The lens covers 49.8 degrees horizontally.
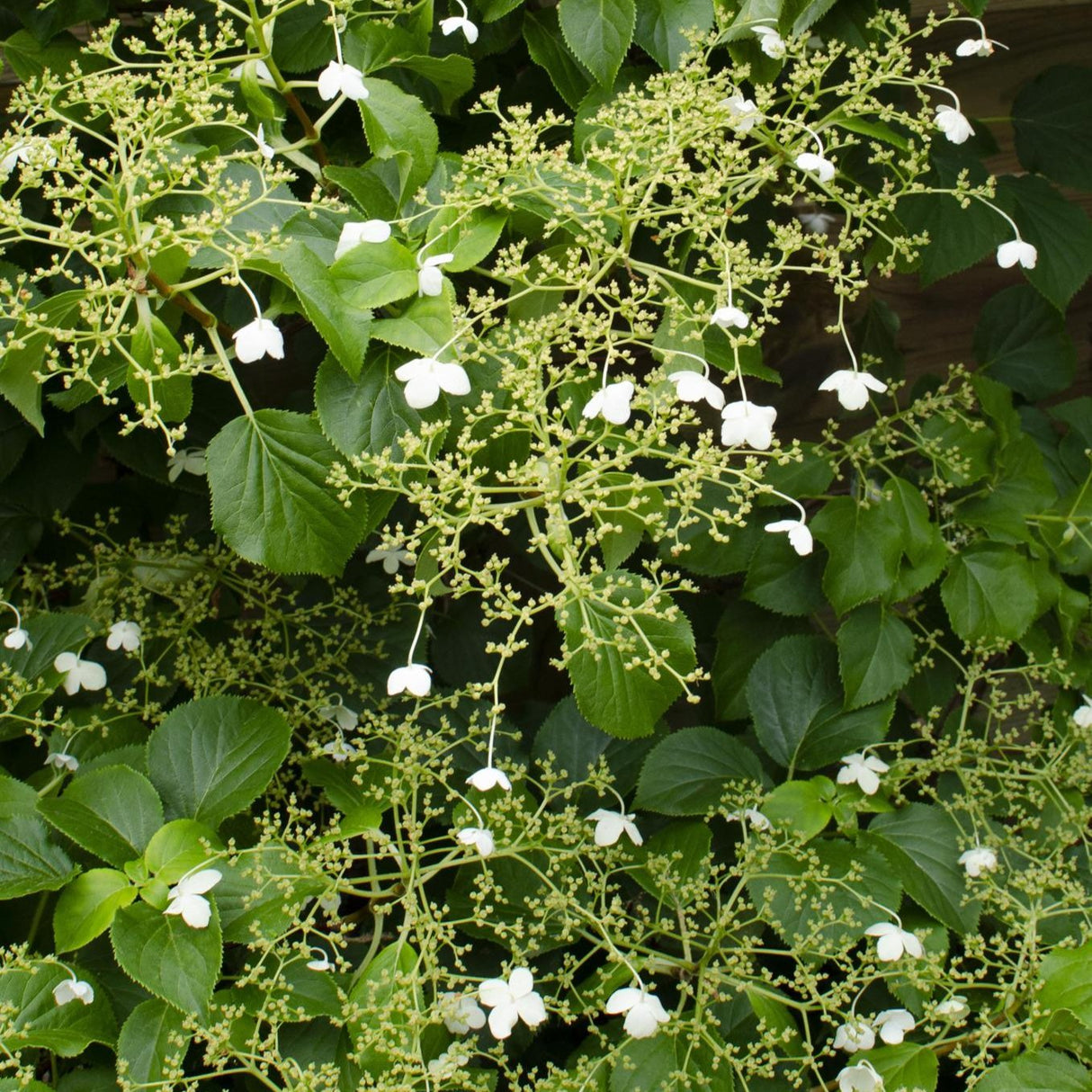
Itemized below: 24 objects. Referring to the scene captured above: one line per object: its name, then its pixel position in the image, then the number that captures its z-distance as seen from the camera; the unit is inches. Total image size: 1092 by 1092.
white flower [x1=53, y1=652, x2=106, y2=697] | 49.6
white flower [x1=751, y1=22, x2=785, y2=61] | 42.9
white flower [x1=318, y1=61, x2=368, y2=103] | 40.0
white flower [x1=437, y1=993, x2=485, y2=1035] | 40.9
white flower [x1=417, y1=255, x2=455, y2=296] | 38.6
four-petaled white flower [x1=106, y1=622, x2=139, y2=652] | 49.5
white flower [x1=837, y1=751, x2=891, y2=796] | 50.2
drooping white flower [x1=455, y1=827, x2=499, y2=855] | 41.3
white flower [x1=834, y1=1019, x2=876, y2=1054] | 42.6
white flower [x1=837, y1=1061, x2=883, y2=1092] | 42.7
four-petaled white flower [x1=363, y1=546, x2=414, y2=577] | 50.2
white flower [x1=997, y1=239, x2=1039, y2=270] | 46.9
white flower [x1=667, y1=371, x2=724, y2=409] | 37.7
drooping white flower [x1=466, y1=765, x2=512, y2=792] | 39.4
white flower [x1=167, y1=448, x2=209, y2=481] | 53.1
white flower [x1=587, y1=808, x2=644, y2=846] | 46.0
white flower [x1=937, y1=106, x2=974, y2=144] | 44.7
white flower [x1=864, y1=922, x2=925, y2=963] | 43.8
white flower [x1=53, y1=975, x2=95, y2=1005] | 41.1
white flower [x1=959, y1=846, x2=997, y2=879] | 48.4
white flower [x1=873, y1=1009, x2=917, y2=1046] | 44.4
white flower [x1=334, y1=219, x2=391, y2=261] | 38.5
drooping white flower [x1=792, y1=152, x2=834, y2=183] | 41.8
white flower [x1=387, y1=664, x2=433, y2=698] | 38.5
